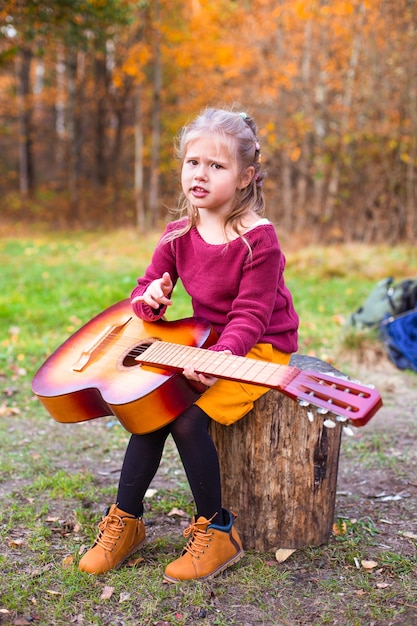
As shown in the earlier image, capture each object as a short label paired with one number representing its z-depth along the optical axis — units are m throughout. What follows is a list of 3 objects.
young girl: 2.44
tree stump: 2.58
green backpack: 5.72
